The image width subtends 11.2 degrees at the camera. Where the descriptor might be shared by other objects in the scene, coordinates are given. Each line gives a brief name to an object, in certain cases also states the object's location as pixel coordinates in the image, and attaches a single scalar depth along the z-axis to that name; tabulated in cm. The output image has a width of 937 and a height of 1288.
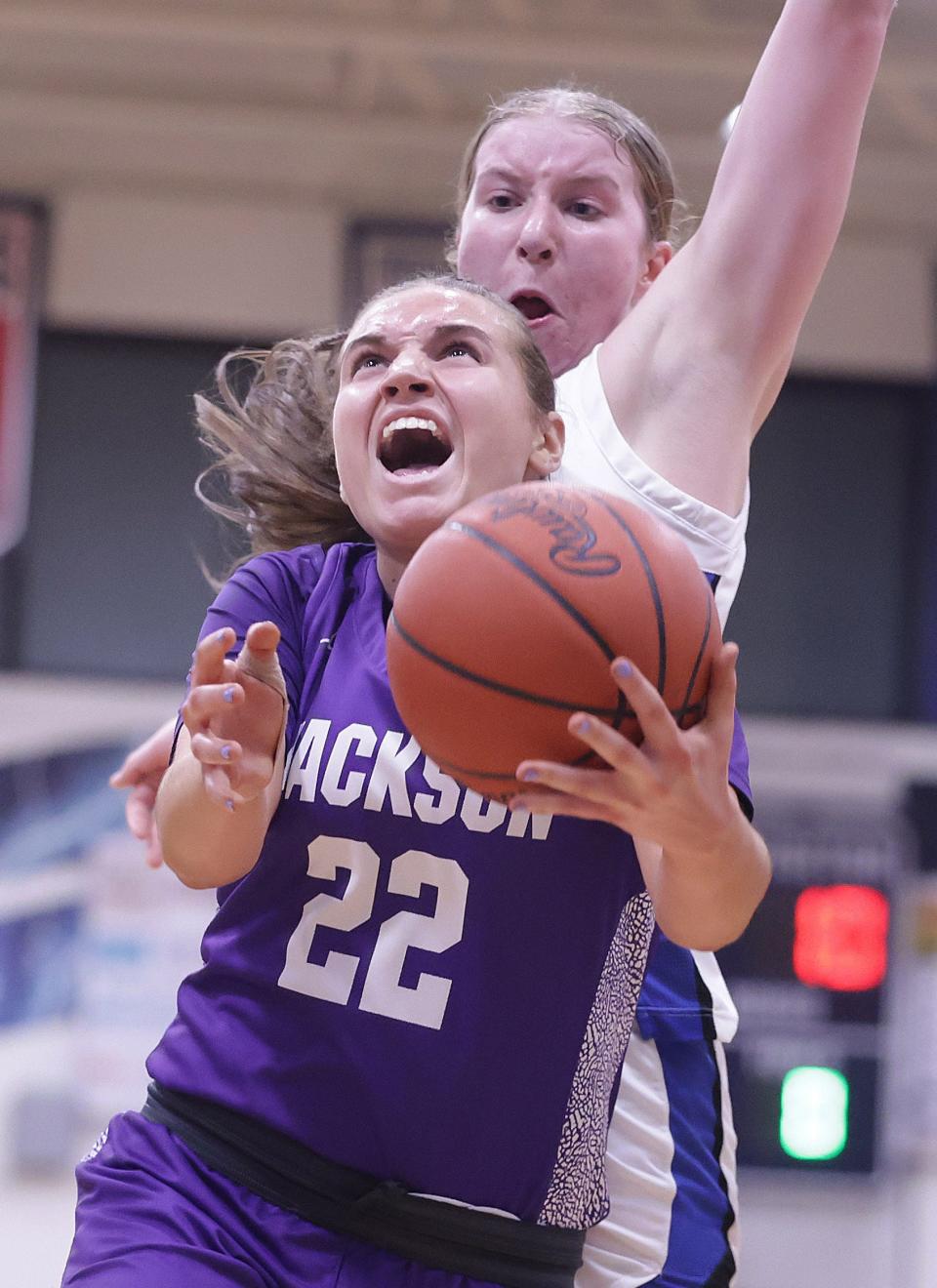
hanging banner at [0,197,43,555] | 988
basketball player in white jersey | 354
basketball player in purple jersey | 340
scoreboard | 809
